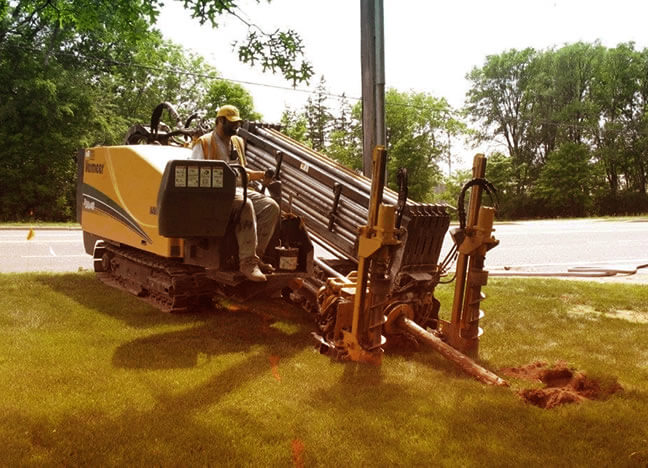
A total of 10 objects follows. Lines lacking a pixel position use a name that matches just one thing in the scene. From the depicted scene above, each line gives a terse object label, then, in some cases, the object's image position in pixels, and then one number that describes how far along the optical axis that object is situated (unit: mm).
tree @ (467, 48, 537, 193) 53281
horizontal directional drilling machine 5746
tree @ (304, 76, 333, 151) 60469
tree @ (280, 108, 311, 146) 46306
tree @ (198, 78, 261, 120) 32719
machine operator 6699
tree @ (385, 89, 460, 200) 51812
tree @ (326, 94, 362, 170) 56125
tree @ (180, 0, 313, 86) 7469
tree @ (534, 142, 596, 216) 46531
